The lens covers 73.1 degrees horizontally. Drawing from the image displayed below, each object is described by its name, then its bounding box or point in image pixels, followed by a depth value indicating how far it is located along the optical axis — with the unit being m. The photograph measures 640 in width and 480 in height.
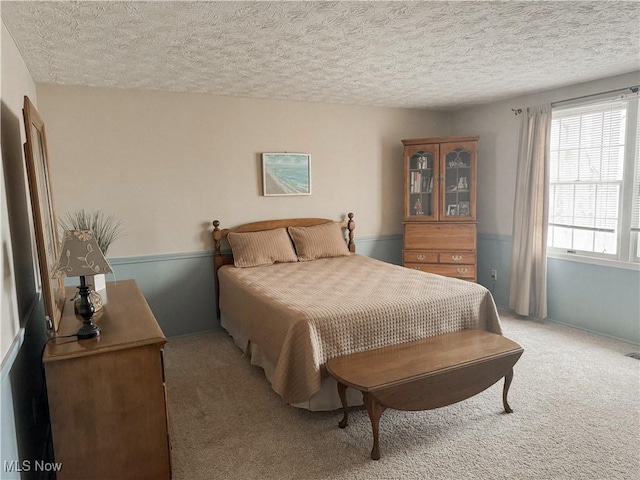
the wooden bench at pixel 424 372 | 2.22
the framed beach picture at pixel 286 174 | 4.44
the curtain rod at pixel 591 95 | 3.50
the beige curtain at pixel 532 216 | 4.23
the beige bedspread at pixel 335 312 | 2.53
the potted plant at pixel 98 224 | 3.64
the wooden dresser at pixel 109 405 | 1.81
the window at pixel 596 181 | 3.65
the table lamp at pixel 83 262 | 1.93
